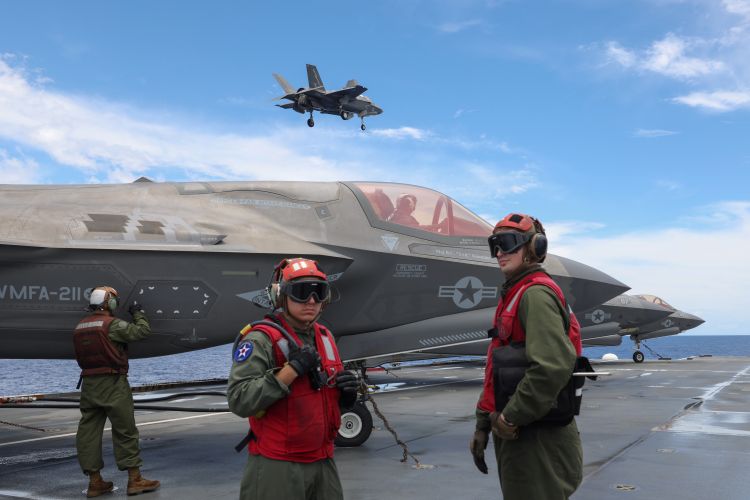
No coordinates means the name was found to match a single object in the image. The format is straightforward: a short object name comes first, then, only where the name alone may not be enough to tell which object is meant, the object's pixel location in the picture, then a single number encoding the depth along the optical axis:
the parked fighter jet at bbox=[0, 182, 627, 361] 6.30
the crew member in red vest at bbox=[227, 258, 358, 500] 2.82
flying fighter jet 49.28
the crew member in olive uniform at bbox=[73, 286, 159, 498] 5.82
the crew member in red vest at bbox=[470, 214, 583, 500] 2.91
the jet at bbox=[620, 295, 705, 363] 29.08
